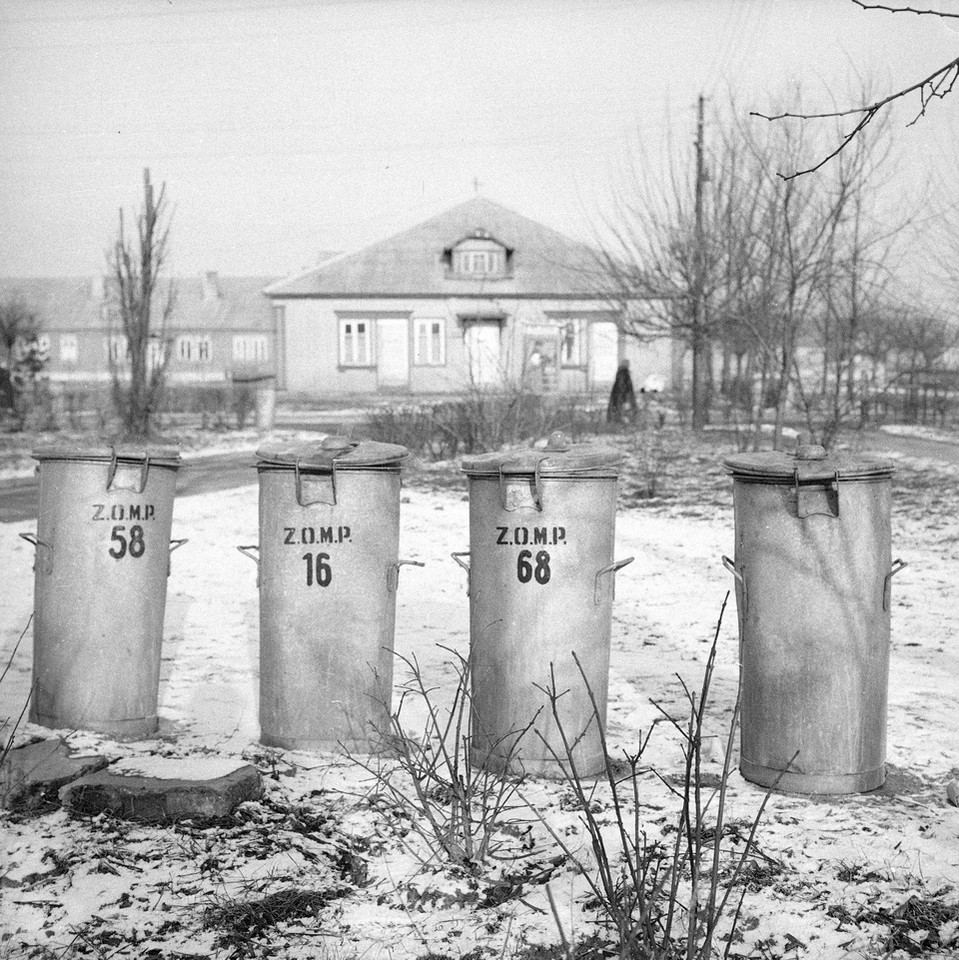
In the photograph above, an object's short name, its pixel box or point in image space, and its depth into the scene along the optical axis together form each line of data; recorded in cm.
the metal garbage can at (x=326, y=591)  423
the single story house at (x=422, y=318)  3475
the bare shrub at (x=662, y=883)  237
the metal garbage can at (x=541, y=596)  402
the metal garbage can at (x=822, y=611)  383
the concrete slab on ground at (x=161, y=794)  351
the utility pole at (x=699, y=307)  1611
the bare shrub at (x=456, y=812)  323
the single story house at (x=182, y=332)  5156
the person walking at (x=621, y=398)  1984
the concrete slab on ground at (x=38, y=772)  362
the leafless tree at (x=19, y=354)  2433
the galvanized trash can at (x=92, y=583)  443
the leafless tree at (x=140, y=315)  1702
